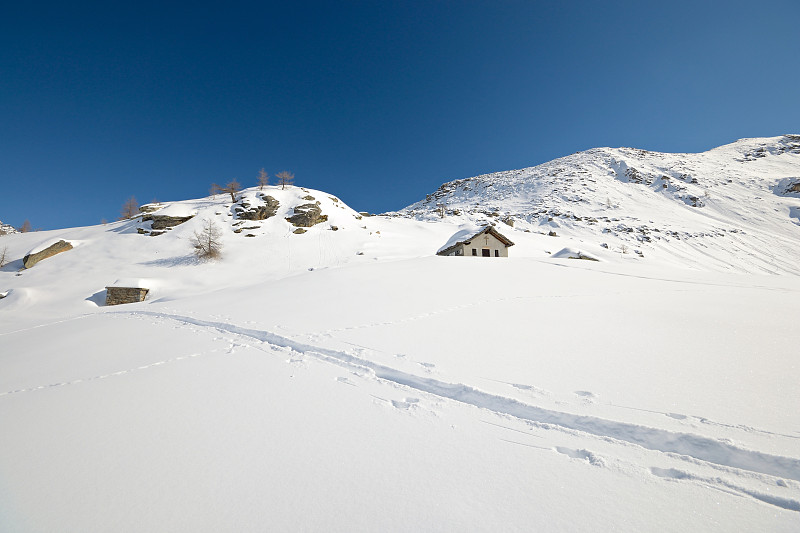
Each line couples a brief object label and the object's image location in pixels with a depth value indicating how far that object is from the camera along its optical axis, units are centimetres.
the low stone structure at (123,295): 2066
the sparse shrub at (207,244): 2784
